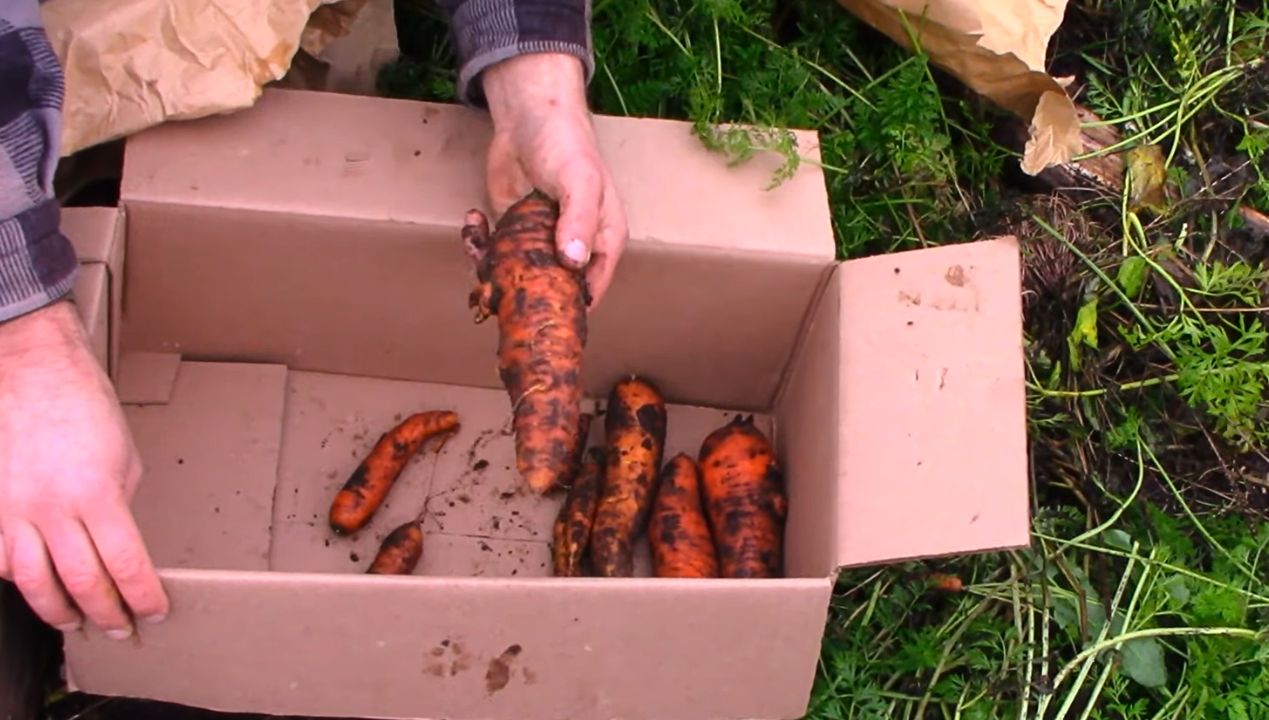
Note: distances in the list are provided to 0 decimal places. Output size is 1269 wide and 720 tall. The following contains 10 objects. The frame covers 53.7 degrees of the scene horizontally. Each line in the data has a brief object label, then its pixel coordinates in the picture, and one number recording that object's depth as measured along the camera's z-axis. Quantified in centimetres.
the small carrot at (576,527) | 194
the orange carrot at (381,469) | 195
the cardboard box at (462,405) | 148
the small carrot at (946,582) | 197
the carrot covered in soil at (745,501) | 192
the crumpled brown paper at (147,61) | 166
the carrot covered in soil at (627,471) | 195
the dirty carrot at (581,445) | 171
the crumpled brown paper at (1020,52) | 191
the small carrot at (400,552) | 189
